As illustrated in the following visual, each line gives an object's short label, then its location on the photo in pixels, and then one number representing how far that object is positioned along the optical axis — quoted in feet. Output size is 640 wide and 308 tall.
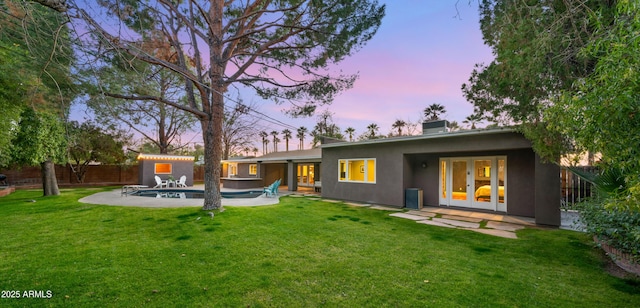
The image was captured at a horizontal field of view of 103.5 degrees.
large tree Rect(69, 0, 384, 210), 24.64
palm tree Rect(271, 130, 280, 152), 126.37
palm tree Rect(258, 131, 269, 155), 128.15
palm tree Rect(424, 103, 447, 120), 80.59
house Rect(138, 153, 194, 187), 56.34
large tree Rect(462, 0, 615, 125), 14.35
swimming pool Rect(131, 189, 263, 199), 45.30
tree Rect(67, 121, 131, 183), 63.64
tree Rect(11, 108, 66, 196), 33.40
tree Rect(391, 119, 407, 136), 95.09
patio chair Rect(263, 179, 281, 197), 41.19
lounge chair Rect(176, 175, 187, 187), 56.34
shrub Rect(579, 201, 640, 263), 12.08
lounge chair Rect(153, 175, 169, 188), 51.47
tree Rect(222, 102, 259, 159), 81.15
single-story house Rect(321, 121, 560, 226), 22.89
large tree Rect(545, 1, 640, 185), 6.68
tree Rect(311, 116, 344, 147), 101.35
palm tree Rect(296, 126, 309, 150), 115.75
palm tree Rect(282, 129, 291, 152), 126.21
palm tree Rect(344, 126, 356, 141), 106.01
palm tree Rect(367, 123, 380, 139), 102.17
